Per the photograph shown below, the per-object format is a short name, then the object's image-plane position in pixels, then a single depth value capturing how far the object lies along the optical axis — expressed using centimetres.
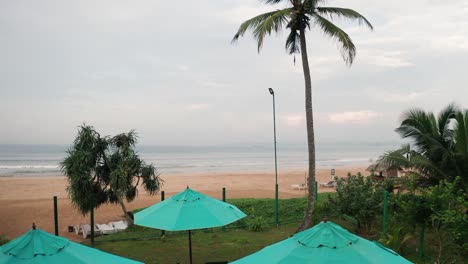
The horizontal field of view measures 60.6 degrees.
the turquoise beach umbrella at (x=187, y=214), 762
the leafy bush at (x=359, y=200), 1173
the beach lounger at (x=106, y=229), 1419
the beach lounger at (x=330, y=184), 2977
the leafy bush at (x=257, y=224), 1390
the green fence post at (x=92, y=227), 1211
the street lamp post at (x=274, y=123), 1437
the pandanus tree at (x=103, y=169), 1456
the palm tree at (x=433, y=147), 1206
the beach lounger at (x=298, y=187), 2897
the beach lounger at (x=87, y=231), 1409
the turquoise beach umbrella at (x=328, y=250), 427
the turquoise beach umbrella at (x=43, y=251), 457
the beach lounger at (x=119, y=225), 1458
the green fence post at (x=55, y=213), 1159
